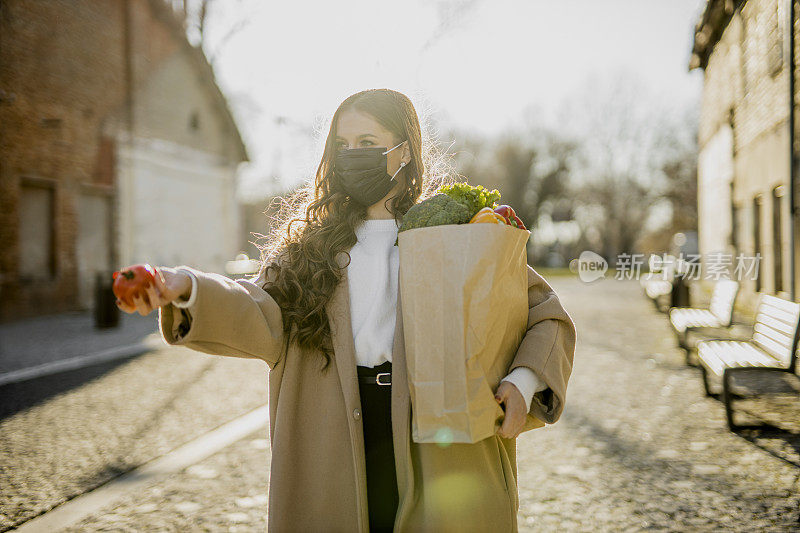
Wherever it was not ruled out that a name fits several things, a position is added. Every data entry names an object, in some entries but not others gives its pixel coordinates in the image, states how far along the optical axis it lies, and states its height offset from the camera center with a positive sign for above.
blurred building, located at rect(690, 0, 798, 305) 10.81 +2.32
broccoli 1.66 +0.09
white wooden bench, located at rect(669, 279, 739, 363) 8.72 -0.98
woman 1.83 -0.36
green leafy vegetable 1.77 +0.15
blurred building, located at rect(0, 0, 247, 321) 13.83 +2.68
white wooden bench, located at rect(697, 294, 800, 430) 5.51 -0.98
